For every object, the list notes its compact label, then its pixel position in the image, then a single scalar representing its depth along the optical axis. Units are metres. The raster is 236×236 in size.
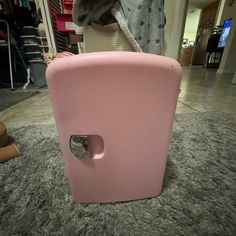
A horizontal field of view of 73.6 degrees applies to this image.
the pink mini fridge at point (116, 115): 0.26
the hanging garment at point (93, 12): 0.51
